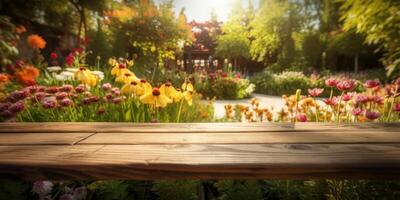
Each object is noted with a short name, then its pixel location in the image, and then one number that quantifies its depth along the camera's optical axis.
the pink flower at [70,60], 5.66
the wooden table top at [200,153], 0.76
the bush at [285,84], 12.49
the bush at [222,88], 9.70
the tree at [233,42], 21.84
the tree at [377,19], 3.09
